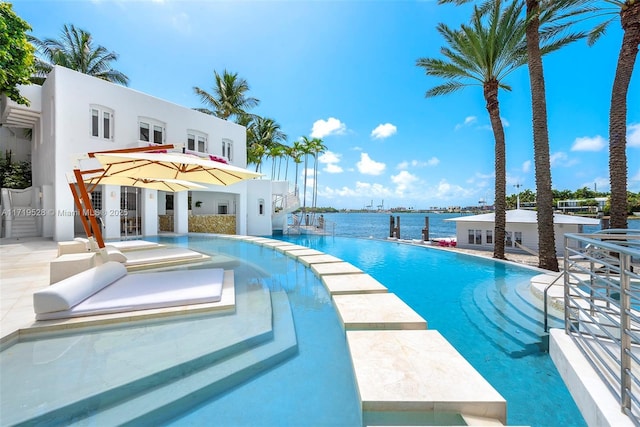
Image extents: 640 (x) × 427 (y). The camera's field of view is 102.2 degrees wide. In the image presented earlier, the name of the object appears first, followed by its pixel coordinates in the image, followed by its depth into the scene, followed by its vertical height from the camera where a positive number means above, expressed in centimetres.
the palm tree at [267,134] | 3184 +985
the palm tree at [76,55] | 1888 +1206
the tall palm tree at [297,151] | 3155 +753
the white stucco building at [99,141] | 1171 +400
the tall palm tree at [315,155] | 3125 +714
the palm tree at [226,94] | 2566 +1185
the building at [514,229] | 1530 -106
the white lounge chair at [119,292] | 339 -131
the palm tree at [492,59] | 1054 +680
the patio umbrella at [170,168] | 500 +105
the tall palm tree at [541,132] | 934 +294
